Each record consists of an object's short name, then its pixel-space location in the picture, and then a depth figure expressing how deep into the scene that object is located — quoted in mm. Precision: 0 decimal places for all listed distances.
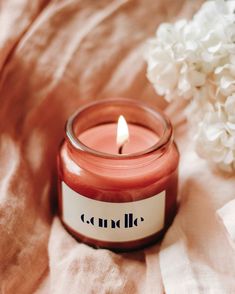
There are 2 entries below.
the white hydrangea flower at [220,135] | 632
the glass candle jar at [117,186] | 610
